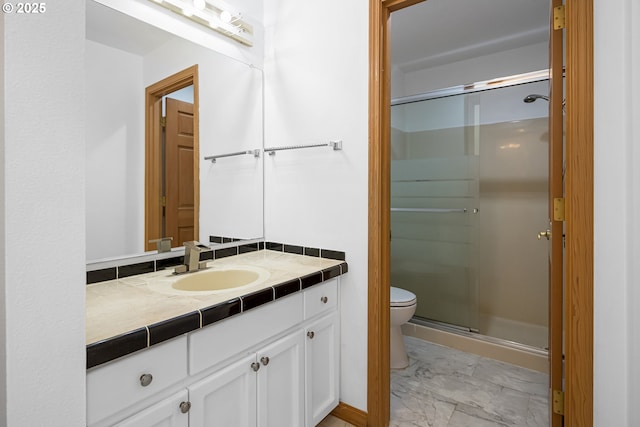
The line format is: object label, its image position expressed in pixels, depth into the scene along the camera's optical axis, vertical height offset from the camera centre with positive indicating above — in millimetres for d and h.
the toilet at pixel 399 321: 2137 -770
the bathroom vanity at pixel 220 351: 809 -462
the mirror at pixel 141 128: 1331 +429
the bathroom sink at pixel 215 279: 1358 -315
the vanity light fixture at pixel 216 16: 1555 +1042
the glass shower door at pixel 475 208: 2725 +21
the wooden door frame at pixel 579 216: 1090 -20
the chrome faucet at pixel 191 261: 1462 -245
